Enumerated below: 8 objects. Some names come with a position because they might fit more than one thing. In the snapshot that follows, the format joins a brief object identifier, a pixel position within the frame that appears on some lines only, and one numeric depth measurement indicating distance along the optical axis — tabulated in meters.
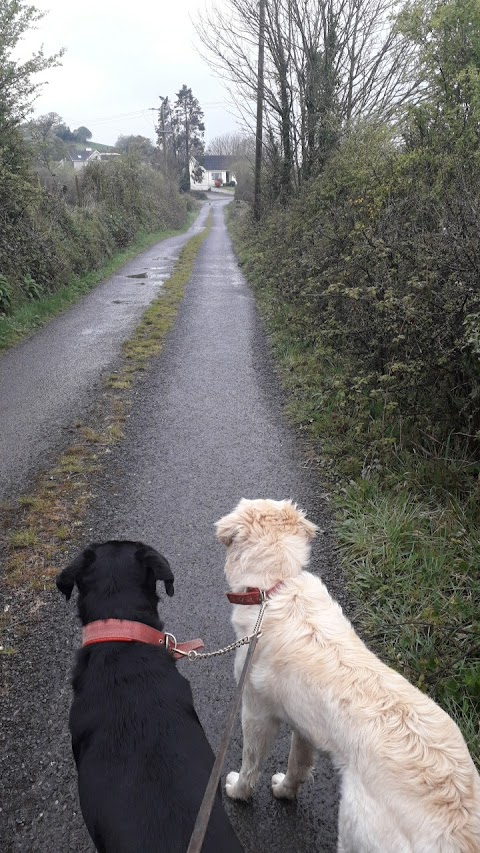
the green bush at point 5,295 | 10.42
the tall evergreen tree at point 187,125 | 85.25
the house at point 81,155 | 97.97
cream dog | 1.58
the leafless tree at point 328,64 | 14.43
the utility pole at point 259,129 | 15.88
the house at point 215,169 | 117.06
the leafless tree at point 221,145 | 107.21
